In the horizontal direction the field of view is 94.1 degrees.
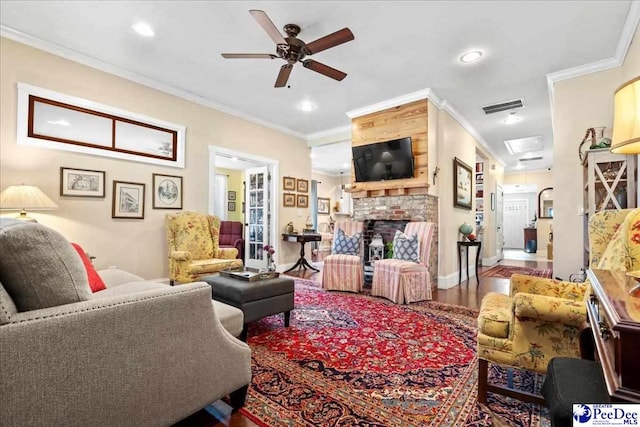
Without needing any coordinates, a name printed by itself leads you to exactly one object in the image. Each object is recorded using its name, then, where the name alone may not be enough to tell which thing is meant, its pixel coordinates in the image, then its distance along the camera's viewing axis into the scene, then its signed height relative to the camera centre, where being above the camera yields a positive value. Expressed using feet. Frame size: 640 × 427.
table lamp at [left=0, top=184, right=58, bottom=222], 8.84 +0.48
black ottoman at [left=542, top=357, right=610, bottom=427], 2.99 -1.77
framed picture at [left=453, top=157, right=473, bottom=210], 15.99 +2.09
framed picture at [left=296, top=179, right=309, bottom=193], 20.58 +2.35
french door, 19.24 +0.23
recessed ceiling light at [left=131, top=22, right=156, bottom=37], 9.23 +5.97
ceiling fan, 7.84 +5.01
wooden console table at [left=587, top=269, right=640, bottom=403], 2.10 -0.92
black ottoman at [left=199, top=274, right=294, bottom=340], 7.75 -2.10
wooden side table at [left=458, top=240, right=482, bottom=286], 15.55 -1.52
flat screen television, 14.07 +2.98
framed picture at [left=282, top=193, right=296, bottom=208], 19.52 +1.25
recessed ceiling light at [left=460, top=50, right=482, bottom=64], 10.44 +5.92
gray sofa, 2.86 -1.45
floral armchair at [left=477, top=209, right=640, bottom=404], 4.56 -1.66
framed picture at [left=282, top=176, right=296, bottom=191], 19.51 +2.35
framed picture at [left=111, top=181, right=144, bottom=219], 12.10 +0.70
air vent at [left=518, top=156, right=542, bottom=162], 25.65 +5.55
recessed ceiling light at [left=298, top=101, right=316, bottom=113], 15.18 +5.91
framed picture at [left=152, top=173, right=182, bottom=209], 13.34 +1.18
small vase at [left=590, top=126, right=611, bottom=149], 9.15 +2.78
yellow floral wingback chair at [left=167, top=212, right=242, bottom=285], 12.13 -1.41
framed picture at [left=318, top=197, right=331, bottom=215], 33.99 +1.57
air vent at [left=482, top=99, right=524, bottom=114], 14.51 +5.80
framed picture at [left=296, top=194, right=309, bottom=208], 20.61 +1.27
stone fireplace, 13.96 +0.31
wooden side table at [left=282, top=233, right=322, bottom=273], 18.47 -1.28
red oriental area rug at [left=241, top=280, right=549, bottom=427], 4.91 -3.22
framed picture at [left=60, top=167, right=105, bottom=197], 10.80 +1.26
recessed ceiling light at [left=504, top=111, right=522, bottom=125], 16.07 +5.79
